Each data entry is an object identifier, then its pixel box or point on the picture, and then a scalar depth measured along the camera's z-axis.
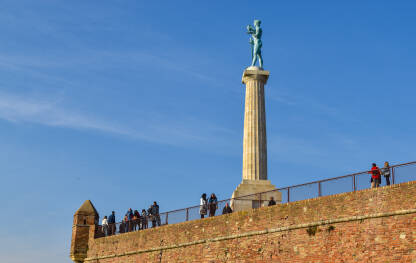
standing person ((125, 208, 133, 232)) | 32.53
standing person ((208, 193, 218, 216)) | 28.12
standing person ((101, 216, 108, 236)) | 34.38
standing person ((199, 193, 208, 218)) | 28.50
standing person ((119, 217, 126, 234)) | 33.03
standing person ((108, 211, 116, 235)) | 33.72
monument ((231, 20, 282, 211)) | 35.56
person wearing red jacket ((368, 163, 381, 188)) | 21.45
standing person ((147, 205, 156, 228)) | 30.92
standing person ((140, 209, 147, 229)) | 31.30
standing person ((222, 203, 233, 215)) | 27.41
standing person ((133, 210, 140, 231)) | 31.86
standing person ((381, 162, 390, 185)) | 21.16
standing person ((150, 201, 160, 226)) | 30.92
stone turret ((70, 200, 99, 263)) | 34.19
